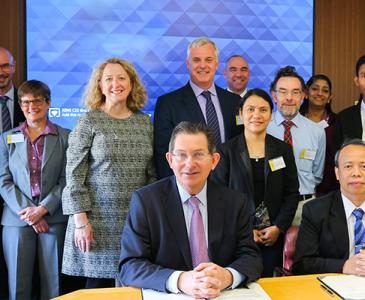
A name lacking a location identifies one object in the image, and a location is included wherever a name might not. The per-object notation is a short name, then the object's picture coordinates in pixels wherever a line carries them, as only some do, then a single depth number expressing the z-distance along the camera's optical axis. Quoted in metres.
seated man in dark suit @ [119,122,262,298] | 1.87
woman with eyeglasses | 3.09
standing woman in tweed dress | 2.68
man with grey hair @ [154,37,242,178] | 3.14
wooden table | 1.68
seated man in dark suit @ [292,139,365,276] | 2.23
